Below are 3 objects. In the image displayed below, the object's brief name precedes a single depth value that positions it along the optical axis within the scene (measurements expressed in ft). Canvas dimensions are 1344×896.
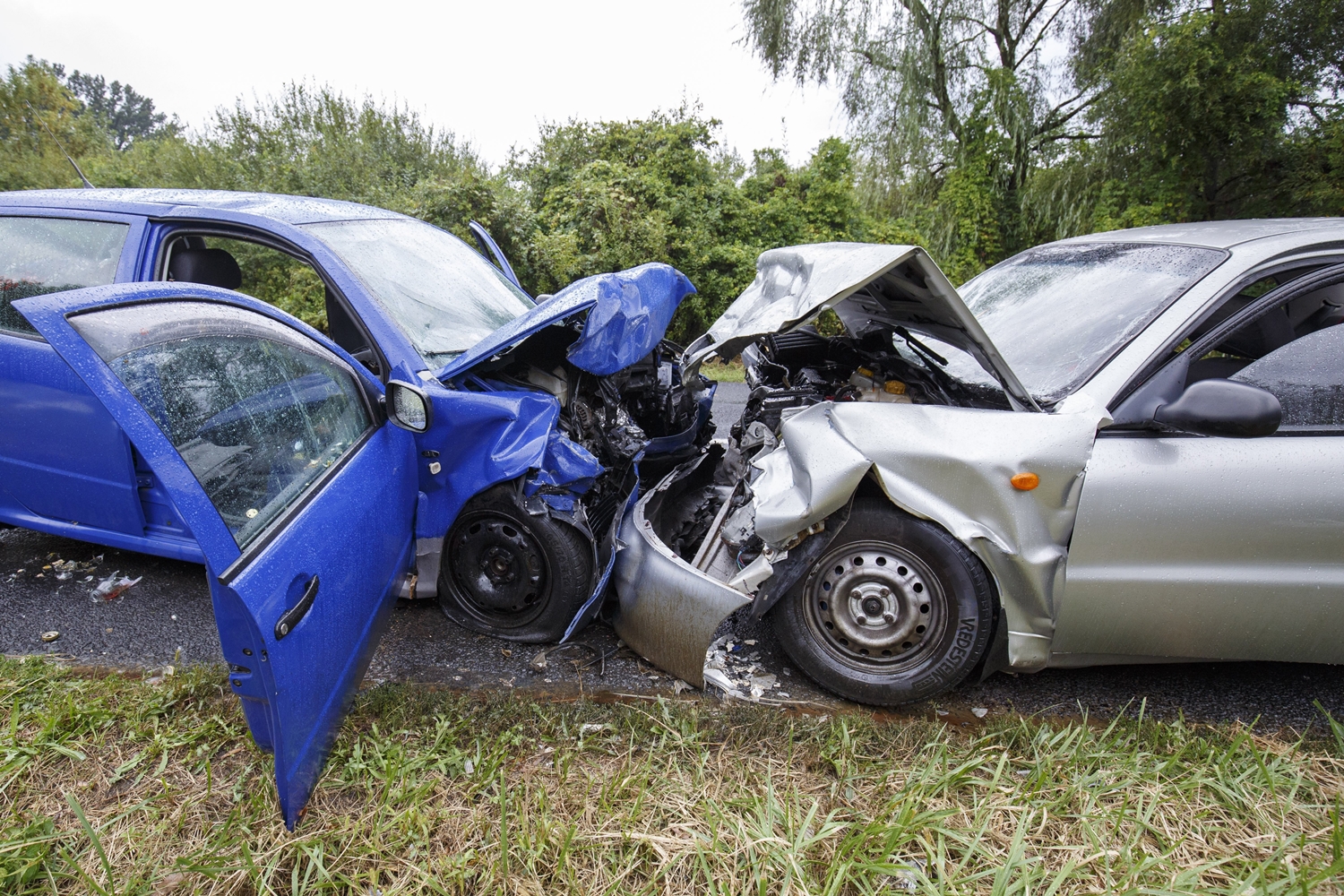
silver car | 6.97
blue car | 5.14
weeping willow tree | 36.45
